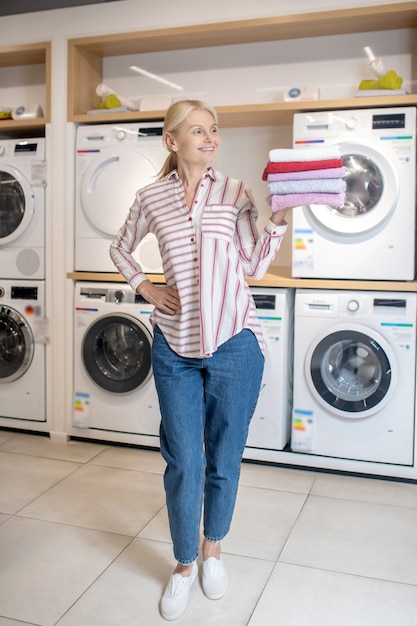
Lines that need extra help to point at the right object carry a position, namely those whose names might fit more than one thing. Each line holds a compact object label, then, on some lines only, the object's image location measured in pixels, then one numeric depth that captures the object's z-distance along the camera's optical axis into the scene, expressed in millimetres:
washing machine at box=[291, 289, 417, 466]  3150
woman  1988
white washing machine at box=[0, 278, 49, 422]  3775
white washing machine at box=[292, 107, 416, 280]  3109
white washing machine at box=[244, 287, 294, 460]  3309
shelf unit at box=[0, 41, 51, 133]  3654
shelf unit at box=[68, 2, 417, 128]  3170
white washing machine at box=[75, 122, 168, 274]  3498
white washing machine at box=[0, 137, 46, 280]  3705
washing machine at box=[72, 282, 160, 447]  3545
